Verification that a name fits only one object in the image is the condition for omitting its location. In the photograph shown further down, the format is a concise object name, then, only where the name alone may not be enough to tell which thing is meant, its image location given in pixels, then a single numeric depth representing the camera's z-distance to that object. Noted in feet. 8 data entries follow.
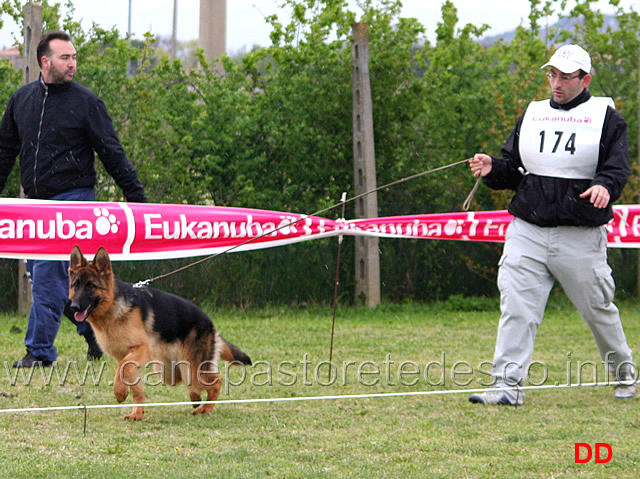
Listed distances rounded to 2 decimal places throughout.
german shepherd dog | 35.27
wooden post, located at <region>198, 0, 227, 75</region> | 120.47
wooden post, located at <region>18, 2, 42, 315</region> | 61.77
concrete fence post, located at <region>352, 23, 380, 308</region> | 68.85
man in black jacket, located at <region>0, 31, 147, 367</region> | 44.65
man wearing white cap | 37.86
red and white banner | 42.50
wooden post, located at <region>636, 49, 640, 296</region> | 75.04
